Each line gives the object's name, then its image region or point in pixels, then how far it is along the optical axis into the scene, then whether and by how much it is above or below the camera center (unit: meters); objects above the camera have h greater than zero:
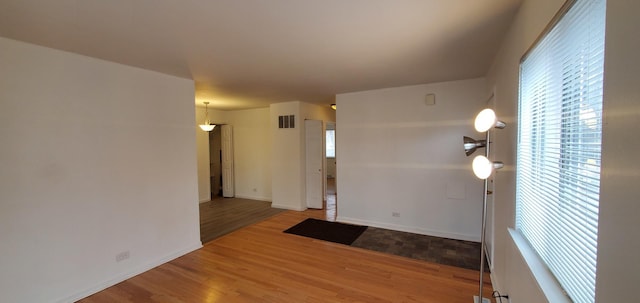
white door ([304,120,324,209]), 5.71 -0.41
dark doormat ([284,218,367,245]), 3.98 -1.49
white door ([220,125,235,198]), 6.99 -0.49
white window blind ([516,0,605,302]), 0.89 -0.02
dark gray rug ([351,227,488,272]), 3.21 -1.49
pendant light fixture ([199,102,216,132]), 5.68 +0.59
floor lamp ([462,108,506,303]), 1.76 +0.09
